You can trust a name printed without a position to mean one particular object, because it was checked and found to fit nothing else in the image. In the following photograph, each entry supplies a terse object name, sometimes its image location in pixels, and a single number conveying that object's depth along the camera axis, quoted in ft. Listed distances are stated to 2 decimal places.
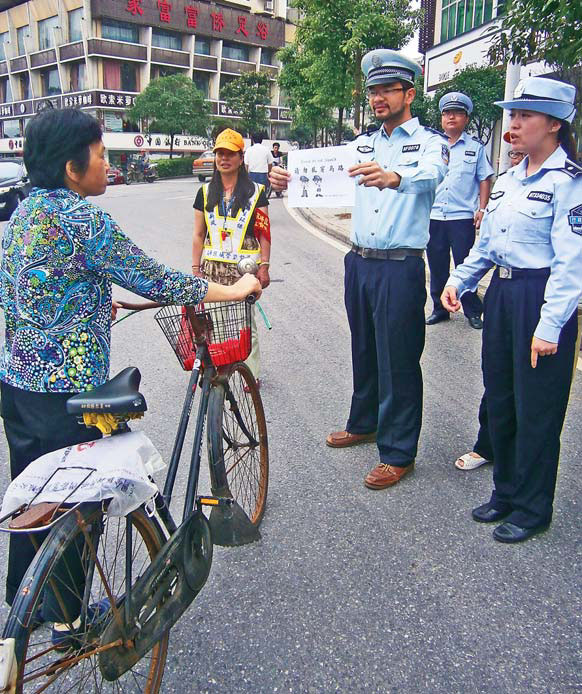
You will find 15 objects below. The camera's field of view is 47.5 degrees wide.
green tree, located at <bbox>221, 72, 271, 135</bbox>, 179.22
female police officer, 9.03
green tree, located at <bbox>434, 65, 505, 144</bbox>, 55.72
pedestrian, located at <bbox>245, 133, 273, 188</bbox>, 39.32
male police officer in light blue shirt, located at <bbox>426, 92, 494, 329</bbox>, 20.94
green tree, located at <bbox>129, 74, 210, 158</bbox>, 151.53
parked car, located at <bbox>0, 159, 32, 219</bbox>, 51.88
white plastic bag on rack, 5.84
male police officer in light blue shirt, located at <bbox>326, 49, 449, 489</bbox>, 10.78
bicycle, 5.65
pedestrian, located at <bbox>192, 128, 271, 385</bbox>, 14.14
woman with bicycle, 6.55
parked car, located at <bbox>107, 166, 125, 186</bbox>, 112.78
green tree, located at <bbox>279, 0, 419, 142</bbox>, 47.14
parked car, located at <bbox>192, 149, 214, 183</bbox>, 101.86
